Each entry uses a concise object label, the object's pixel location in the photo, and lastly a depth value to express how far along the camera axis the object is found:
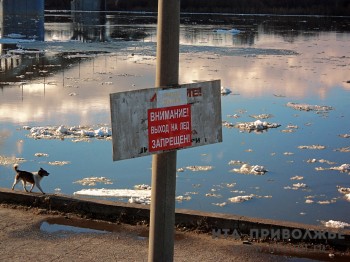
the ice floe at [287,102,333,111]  17.19
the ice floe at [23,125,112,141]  13.07
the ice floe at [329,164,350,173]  10.80
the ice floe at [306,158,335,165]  11.38
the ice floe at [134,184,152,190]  9.35
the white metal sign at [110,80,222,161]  3.69
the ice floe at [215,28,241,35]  49.66
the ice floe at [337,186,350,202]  9.29
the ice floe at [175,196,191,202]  8.98
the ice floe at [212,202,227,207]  8.80
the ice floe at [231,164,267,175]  10.58
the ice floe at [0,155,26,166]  10.88
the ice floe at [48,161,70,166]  10.93
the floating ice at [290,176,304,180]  10.34
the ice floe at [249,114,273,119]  15.77
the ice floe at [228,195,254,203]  8.96
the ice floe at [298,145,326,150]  12.62
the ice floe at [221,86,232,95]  19.56
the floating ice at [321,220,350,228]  7.66
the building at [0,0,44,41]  51.28
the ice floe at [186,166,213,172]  10.74
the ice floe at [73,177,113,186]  9.76
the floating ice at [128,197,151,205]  8.32
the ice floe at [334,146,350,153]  12.34
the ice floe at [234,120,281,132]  14.37
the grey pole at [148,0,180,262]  3.64
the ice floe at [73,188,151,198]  8.88
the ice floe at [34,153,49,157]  11.44
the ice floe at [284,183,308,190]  9.83
